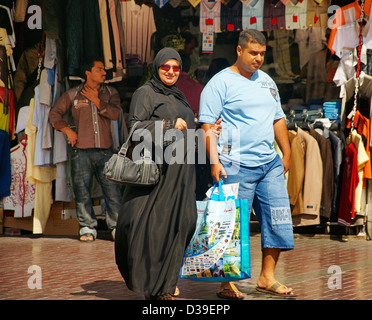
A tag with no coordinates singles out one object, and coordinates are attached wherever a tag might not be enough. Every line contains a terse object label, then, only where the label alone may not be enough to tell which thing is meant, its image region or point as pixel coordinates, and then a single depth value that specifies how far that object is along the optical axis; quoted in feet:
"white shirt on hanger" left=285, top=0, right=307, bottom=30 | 63.52
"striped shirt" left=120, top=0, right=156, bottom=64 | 65.98
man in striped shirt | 61.72
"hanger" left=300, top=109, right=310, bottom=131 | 63.57
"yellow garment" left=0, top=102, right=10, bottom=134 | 64.34
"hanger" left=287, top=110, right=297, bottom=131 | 62.95
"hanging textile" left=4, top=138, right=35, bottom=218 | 65.05
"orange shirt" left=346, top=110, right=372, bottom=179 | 60.08
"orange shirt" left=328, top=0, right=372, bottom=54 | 61.26
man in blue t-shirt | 36.83
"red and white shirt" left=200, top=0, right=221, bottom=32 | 65.10
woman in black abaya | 35.45
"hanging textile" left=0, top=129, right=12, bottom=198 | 63.98
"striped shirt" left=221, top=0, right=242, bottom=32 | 64.64
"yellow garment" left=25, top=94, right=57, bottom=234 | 63.98
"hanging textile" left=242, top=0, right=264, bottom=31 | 64.39
